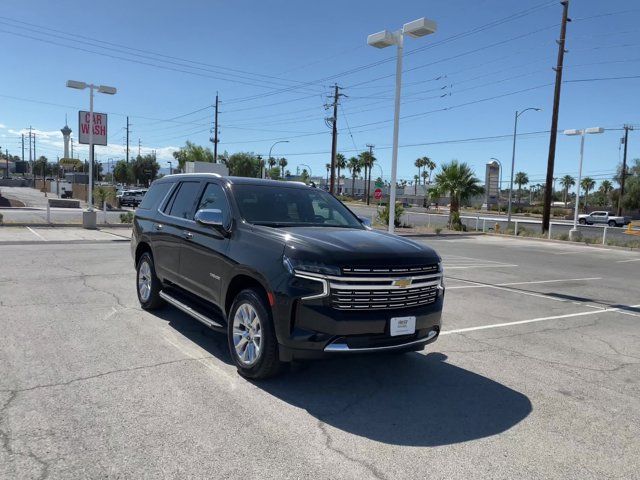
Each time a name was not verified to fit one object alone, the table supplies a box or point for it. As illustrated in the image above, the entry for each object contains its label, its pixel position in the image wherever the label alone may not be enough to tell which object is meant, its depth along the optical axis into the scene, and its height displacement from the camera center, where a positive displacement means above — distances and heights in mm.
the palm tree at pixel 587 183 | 119850 +6557
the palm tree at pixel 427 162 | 139000 +10889
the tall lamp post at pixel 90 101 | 21536 +3826
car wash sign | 29219 +3440
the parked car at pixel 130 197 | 45656 -947
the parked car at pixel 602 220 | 54281 -954
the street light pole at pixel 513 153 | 44553 +4663
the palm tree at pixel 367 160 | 107000 +8331
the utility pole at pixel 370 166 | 104344 +7163
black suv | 4152 -718
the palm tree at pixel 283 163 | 148500 +9220
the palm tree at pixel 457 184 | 33844 +1281
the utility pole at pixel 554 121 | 28859 +5052
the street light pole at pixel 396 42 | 10375 +3445
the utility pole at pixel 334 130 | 43750 +6022
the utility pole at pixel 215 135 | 62625 +6893
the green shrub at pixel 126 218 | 24212 -1490
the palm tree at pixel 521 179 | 136750 +7489
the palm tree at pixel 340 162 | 126094 +8858
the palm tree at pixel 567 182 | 141162 +7565
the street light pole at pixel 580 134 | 27141 +4067
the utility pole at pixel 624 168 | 63219 +5527
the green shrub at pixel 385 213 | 30906 -807
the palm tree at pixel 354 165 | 125000 +8171
